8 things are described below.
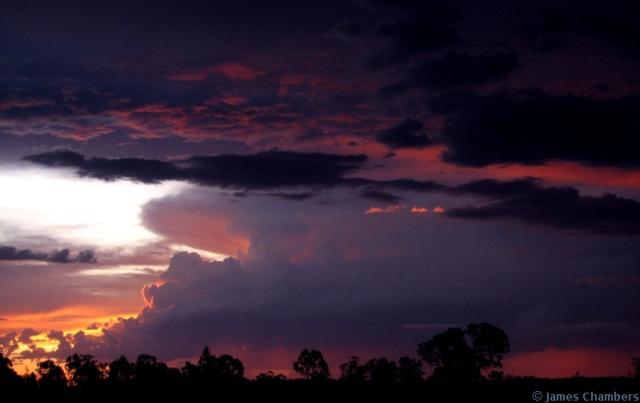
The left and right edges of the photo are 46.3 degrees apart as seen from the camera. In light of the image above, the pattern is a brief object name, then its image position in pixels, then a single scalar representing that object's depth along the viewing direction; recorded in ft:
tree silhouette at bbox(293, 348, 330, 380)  580.71
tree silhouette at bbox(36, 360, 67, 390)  489.67
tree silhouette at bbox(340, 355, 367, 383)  630.74
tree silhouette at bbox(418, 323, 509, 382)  453.99
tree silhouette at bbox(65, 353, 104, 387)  527.31
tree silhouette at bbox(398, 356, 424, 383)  621.80
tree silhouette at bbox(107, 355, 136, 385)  516.73
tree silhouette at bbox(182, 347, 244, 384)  488.02
